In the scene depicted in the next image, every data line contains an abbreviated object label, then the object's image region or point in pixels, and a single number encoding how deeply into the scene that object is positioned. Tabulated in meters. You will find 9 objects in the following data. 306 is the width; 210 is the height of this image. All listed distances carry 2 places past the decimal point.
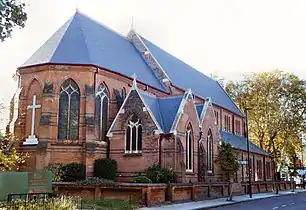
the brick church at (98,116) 28.95
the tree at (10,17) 10.92
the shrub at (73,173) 28.11
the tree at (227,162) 31.91
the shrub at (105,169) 28.81
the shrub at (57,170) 27.42
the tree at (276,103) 58.06
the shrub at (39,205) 13.26
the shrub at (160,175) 26.50
